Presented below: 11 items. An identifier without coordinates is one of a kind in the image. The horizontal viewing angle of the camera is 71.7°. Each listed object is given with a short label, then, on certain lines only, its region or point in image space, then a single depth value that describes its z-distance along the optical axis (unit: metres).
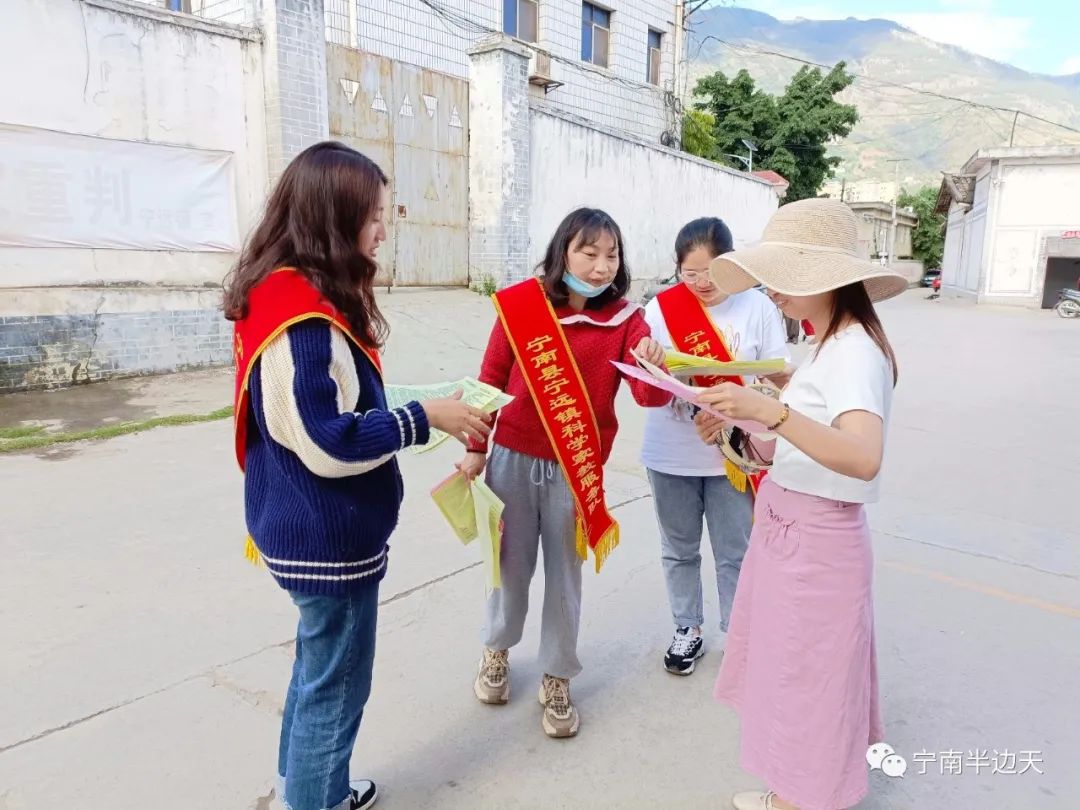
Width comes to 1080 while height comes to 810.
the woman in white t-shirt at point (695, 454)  2.36
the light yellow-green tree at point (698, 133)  16.73
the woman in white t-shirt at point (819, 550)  1.49
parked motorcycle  17.50
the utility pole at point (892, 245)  35.33
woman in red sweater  2.03
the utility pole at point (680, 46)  15.16
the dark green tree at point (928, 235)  38.41
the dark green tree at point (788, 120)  20.97
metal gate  8.27
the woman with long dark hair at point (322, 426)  1.34
